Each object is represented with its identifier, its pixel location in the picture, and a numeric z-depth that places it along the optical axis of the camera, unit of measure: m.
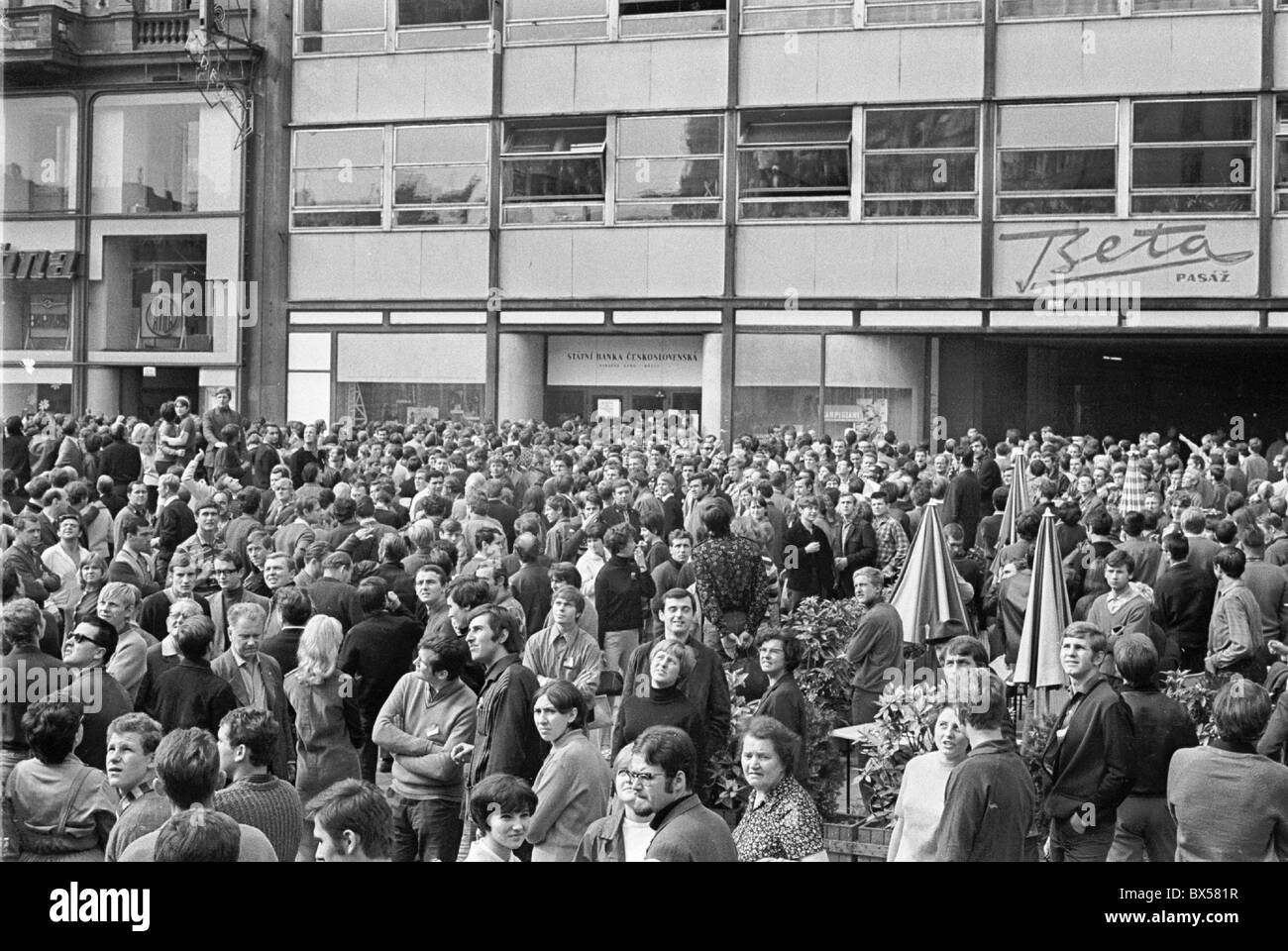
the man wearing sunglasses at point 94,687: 7.44
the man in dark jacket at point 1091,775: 7.16
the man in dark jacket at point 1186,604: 11.37
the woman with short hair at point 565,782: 6.79
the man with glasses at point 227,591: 9.52
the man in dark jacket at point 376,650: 8.82
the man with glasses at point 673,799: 5.71
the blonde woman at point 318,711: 8.05
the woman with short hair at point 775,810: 6.22
